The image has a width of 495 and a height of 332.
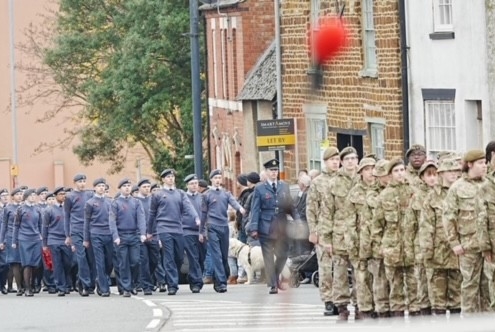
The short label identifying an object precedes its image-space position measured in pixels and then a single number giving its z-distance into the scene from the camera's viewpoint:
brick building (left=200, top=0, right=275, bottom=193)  49.72
